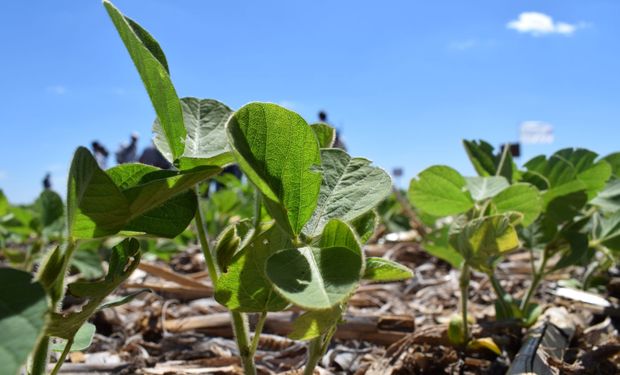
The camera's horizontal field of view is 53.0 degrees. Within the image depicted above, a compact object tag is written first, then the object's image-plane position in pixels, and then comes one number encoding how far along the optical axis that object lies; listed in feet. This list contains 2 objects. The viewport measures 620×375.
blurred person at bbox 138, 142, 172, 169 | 21.23
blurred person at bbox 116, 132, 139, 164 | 26.12
